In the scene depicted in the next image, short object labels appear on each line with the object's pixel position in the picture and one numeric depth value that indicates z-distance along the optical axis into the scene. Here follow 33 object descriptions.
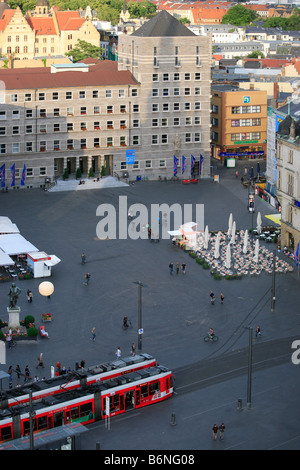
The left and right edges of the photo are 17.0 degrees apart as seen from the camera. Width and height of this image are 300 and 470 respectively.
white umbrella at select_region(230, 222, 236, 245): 103.75
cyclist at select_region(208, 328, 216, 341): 78.00
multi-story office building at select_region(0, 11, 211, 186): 127.06
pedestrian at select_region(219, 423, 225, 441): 61.28
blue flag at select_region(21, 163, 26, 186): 126.12
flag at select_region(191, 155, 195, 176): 135.12
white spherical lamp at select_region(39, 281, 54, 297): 82.81
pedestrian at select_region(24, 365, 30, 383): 70.29
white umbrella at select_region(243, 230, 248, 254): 100.77
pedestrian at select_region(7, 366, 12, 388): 70.06
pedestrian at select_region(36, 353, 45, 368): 72.62
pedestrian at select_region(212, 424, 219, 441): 61.09
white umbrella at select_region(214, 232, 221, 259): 98.50
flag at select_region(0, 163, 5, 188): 124.69
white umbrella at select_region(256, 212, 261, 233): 107.06
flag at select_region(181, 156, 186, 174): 133.88
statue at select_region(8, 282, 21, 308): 78.50
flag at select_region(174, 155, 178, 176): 133.88
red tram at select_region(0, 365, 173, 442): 60.59
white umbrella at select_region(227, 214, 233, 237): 105.89
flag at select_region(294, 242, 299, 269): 95.03
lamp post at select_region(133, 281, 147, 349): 75.09
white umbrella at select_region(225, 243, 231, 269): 96.12
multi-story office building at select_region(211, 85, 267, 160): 144.25
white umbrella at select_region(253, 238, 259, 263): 97.50
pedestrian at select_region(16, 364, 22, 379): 71.00
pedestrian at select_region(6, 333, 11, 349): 77.19
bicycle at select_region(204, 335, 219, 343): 78.00
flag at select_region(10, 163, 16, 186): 125.35
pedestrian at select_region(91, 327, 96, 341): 77.44
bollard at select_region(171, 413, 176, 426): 63.66
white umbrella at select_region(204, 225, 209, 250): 102.86
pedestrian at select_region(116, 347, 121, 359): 73.75
